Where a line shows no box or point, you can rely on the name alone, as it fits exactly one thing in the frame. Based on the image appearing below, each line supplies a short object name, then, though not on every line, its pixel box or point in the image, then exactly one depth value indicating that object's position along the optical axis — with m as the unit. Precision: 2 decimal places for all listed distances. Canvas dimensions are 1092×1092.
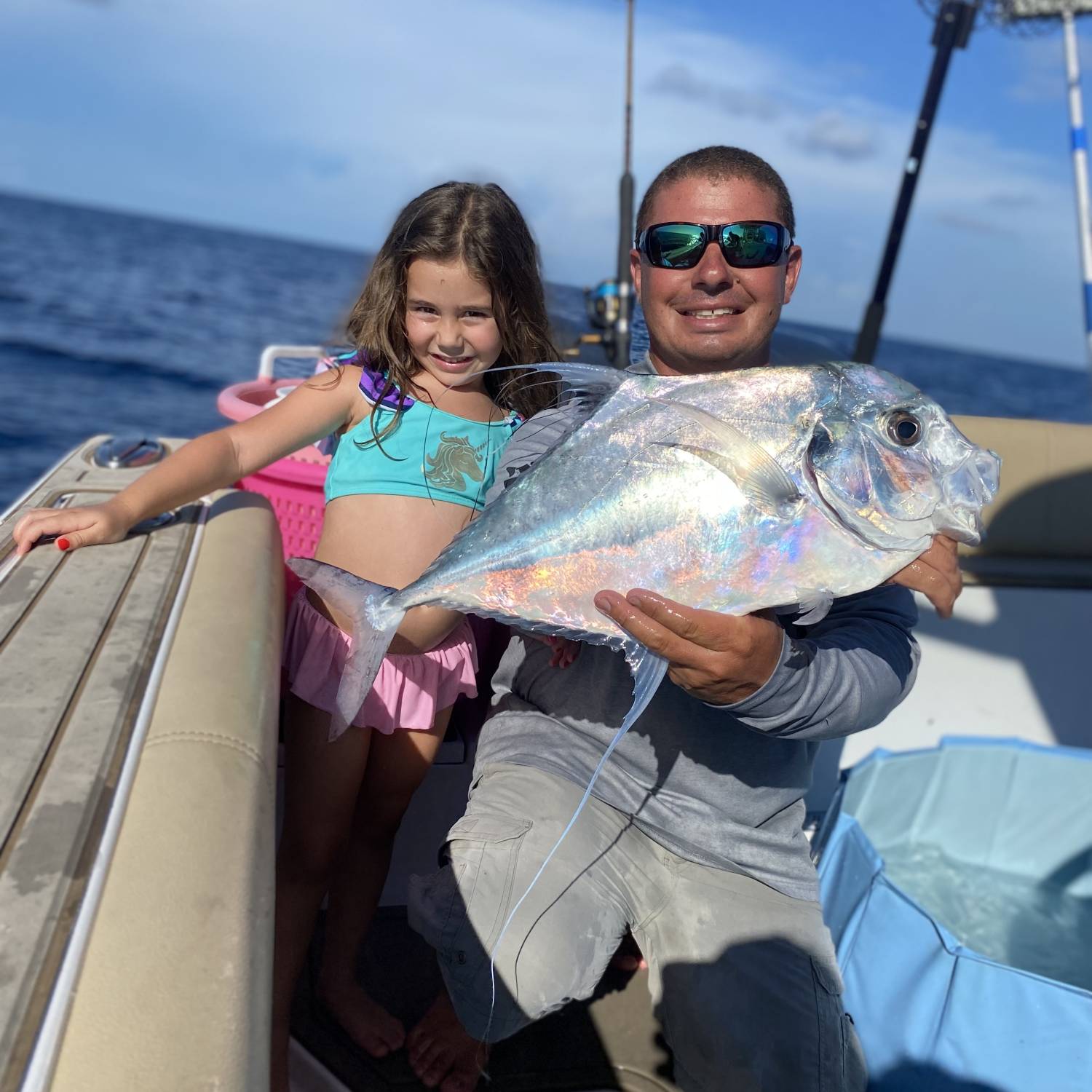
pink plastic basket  2.51
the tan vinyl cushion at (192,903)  0.84
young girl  1.94
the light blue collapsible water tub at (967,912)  1.77
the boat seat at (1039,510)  3.01
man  1.52
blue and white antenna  4.19
